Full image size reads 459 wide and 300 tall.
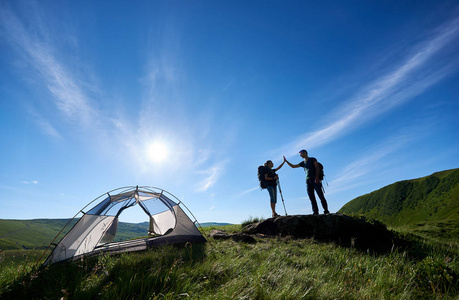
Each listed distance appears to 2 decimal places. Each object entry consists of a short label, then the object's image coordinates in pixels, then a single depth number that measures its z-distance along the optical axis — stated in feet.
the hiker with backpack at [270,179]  37.35
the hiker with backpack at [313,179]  34.47
